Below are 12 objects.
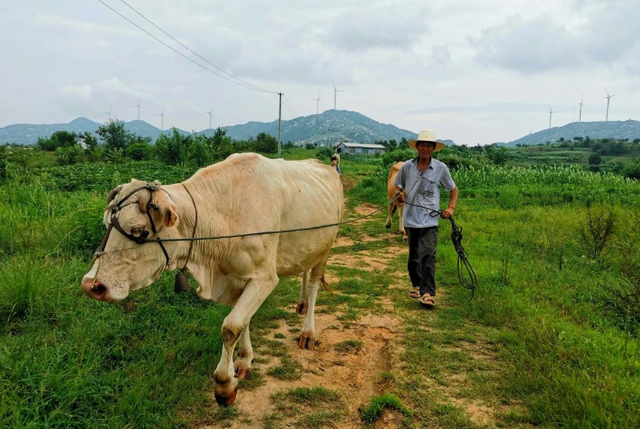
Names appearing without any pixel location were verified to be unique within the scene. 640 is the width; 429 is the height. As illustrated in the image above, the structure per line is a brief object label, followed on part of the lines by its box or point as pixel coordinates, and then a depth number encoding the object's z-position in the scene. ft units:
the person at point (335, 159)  38.14
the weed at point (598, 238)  22.11
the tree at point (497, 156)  115.41
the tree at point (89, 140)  127.87
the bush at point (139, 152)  114.32
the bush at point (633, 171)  92.07
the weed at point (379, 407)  9.61
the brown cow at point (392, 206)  30.78
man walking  17.13
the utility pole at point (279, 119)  110.37
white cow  8.09
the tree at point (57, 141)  146.10
